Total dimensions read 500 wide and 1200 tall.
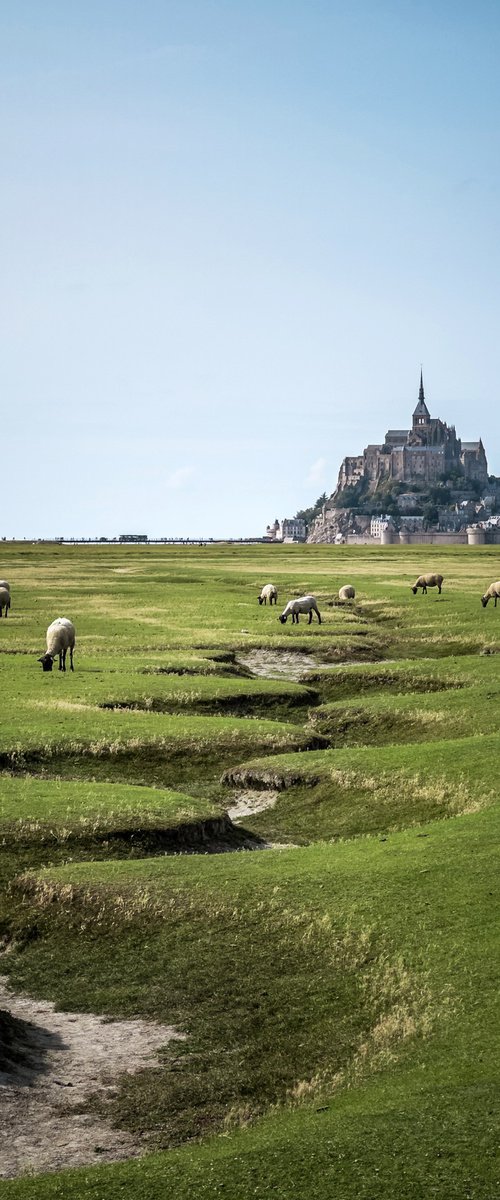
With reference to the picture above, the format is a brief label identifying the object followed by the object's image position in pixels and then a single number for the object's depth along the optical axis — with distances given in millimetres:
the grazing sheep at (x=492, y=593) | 74500
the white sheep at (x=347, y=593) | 83500
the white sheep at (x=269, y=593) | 80438
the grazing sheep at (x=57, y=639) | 48594
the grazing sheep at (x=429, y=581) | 86000
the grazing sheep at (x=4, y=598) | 73125
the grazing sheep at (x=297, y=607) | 66375
